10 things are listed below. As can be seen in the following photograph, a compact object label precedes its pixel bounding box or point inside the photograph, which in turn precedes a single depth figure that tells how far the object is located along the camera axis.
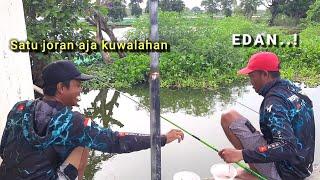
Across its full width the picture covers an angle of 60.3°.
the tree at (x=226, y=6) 26.09
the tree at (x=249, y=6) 24.46
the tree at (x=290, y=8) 20.59
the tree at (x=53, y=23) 5.02
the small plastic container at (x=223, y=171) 2.58
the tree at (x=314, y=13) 16.44
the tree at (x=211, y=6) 27.15
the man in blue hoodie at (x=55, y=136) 1.87
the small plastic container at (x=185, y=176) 2.38
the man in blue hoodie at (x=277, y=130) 2.08
